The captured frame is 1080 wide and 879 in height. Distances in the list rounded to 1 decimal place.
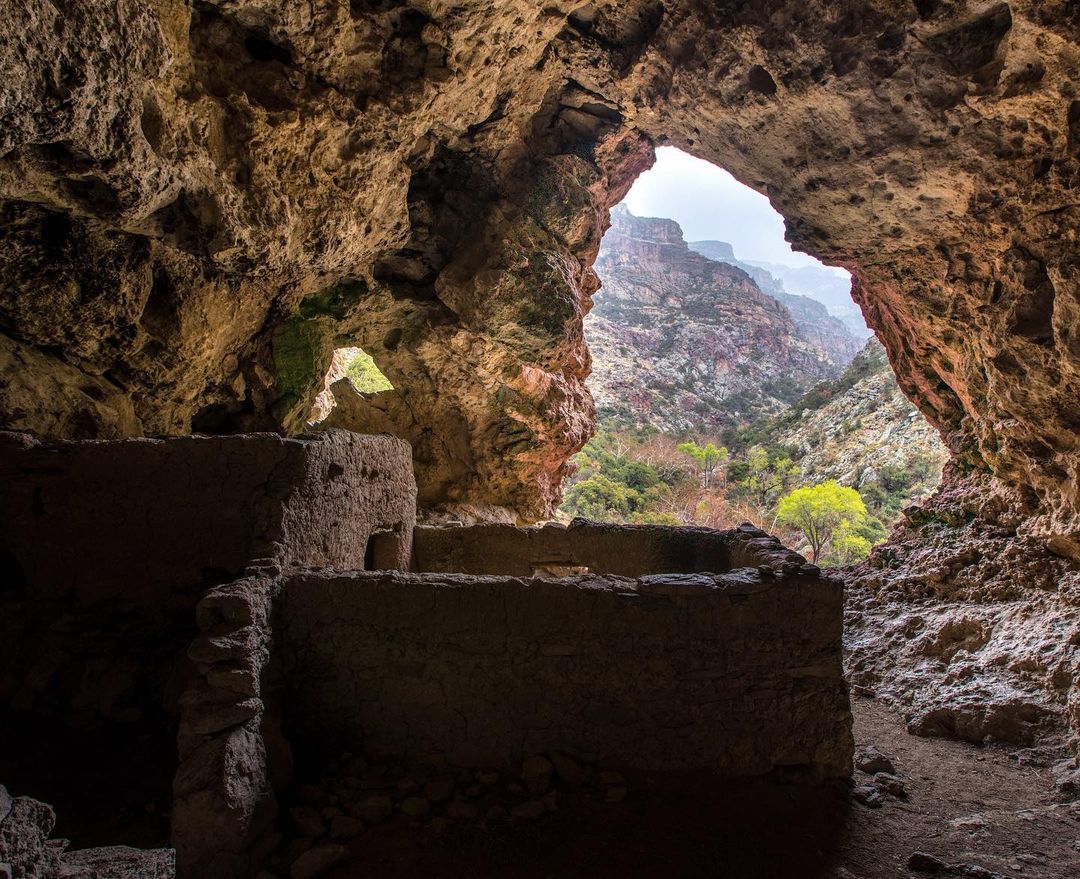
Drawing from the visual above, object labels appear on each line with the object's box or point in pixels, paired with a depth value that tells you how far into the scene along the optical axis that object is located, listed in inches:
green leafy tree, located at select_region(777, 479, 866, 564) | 609.3
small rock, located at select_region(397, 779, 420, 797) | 129.0
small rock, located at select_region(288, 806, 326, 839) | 117.0
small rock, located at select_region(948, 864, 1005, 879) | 123.6
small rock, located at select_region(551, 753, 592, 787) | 134.4
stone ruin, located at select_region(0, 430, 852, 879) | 123.3
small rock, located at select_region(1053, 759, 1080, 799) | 174.2
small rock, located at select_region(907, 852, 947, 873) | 124.2
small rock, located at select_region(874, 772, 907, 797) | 156.2
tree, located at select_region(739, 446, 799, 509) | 864.3
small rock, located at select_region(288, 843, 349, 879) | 107.1
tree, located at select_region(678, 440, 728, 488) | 904.9
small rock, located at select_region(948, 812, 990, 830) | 144.9
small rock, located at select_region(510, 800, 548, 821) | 125.3
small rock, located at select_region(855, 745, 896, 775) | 168.9
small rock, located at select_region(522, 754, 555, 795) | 132.4
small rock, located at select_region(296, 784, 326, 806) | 124.7
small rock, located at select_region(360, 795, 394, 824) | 121.7
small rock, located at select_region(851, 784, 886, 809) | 143.3
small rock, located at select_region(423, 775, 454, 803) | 127.8
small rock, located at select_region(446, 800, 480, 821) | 123.9
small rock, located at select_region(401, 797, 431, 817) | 123.6
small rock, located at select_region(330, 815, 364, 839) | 117.1
